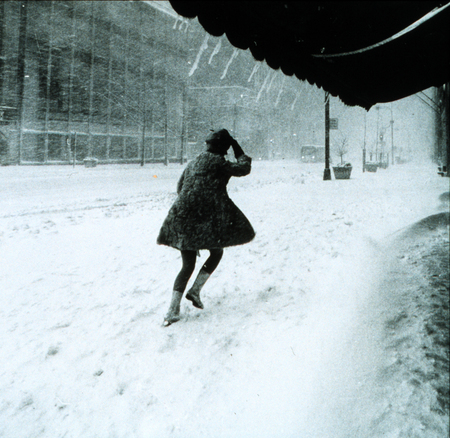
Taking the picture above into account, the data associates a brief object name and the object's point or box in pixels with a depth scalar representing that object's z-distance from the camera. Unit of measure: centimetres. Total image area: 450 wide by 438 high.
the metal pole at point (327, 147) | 961
